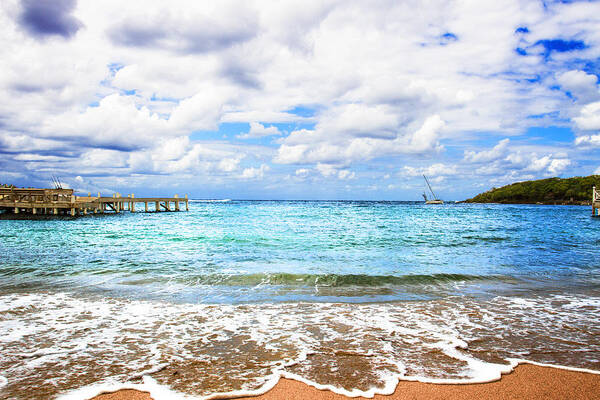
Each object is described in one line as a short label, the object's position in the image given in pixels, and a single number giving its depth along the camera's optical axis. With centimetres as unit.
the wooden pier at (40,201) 4122
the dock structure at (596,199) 4348
